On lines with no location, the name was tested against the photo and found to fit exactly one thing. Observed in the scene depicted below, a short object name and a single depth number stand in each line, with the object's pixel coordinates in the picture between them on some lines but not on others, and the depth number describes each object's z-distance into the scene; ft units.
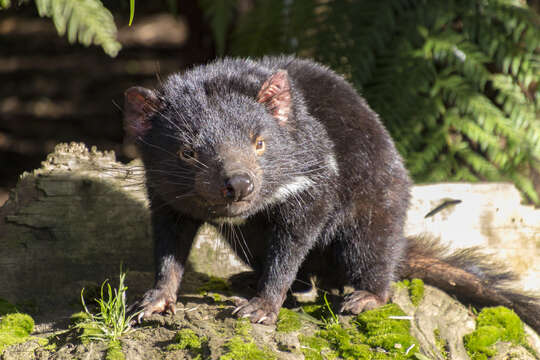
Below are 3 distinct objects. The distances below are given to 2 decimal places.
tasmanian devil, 20.86
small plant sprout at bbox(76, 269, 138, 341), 19.20
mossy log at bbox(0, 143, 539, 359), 24.86
